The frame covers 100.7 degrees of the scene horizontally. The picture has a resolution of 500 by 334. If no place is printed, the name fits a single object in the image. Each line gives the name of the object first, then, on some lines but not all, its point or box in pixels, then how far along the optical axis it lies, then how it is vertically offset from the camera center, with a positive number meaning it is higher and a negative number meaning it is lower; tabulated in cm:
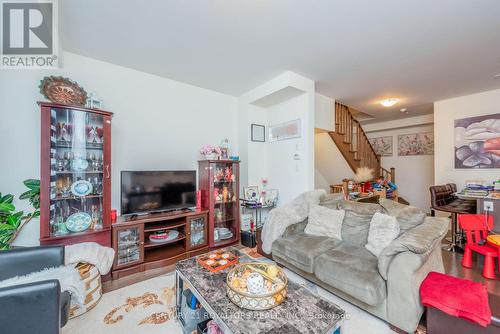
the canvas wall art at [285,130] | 339 +65
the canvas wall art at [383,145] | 655 +69
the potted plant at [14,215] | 192 -47
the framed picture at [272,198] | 372 -56
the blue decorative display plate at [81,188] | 233 -23
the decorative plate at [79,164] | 235 +4
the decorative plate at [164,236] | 275 -94
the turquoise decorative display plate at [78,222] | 225 -60
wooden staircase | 463 +64
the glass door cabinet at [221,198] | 326 -51
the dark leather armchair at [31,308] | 96 -67
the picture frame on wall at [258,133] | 388 +66
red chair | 261 -81
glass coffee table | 109 -84
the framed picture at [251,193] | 368 -47
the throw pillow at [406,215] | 203 -49
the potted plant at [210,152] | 332 +25
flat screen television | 264 -32
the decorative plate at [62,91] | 220 +85
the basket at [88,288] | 180 -114
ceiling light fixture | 420 +133
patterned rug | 167 -129
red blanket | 126 -88
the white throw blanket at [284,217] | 266 -66
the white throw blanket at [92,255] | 197 -87
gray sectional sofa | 156 -88
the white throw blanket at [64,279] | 145 -81
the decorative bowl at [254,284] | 122 -76
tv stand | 249 -98
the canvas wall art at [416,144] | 573 +66
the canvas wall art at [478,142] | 387 +48
